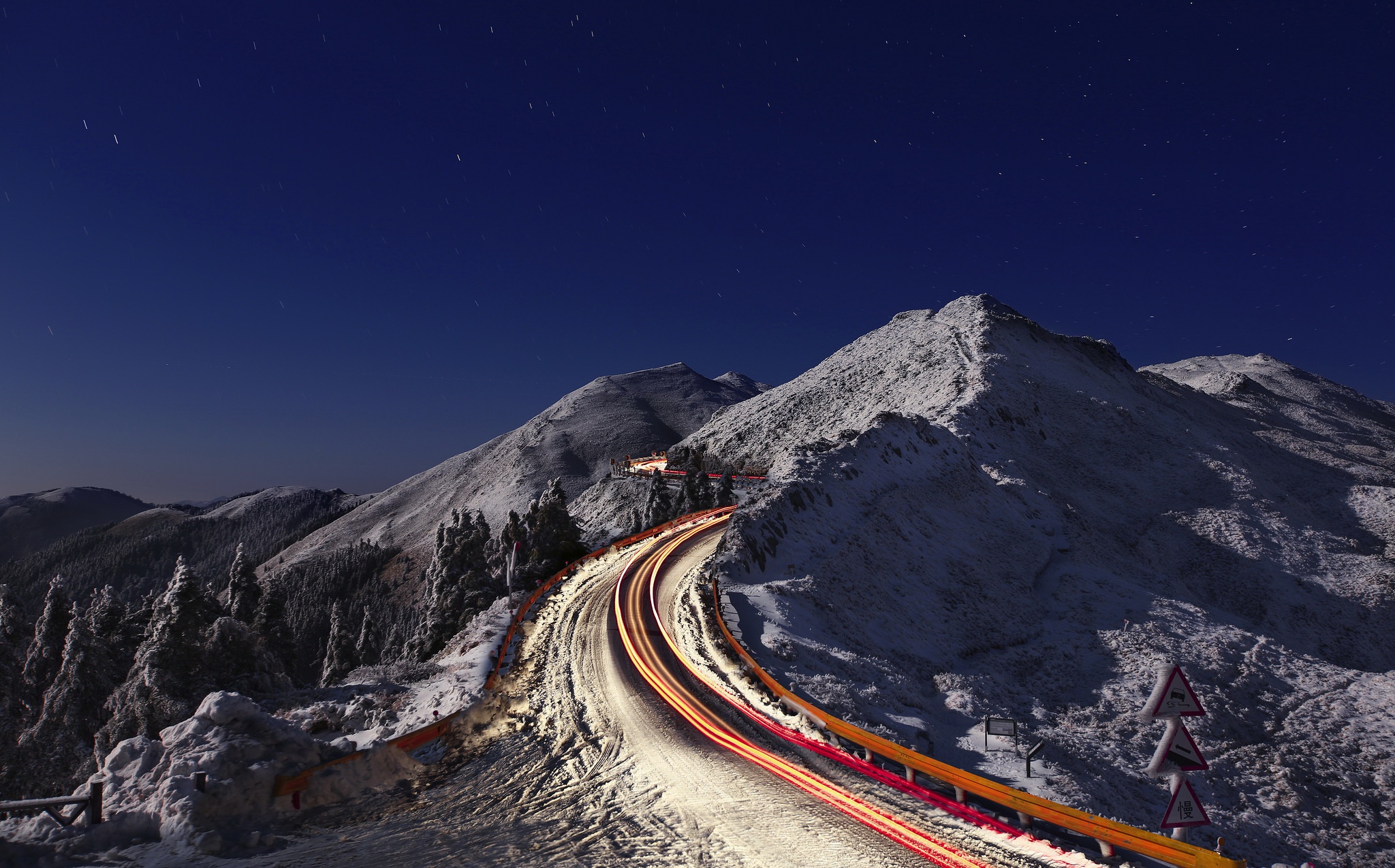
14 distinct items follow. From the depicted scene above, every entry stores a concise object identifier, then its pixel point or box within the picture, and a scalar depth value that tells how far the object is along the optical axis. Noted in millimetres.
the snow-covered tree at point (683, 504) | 61594
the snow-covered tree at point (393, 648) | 67500
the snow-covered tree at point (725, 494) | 59406
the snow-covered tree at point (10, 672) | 32281
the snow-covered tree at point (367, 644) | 69812
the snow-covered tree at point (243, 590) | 43219
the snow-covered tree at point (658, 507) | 59500
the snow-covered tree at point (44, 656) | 33594
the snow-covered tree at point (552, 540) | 42438
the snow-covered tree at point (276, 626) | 43156
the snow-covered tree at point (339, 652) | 53588
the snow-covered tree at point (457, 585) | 44156
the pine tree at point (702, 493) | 61406
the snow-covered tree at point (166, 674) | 27453
